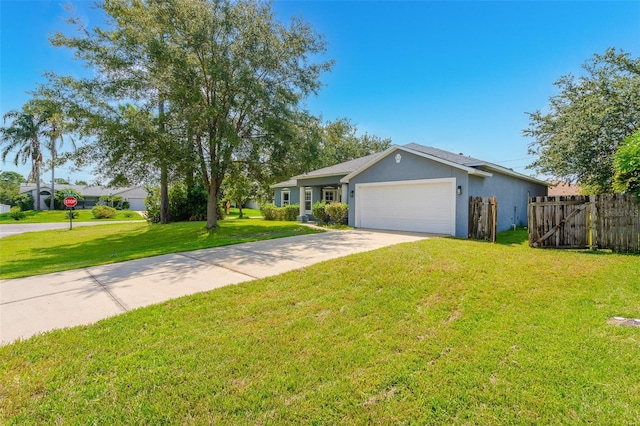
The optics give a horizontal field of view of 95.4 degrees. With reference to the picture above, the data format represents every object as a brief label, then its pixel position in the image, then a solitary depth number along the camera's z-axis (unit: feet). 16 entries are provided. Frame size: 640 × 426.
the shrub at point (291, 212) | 66.69
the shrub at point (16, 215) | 85.56
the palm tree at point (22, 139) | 104.42
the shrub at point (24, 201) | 112.47
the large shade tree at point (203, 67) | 36.42
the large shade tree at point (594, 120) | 42.19
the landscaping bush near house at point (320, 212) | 54.70
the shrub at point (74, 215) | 86.07
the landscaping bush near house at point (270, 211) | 68.58
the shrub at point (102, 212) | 90.17
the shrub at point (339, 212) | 50.62
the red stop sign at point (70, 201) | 56.79
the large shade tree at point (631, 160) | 24.34
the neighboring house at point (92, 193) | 131.77
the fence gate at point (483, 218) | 32.19
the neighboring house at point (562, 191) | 88.20
